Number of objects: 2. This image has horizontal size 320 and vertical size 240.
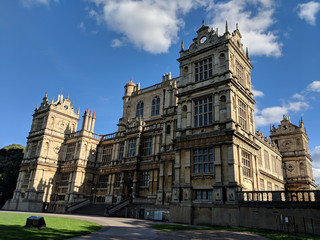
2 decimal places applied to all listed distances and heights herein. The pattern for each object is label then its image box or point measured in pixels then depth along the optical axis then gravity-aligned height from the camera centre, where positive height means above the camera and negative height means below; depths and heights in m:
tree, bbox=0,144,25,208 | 51.28 +4.72
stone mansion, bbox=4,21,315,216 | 27.30 +8.81
